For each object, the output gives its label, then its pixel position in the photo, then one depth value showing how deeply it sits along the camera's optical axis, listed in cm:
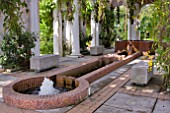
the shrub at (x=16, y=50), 764
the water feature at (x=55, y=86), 394
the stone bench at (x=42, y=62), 743
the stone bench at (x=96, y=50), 1281
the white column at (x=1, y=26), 816
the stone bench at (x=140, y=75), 554
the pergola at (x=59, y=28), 881
